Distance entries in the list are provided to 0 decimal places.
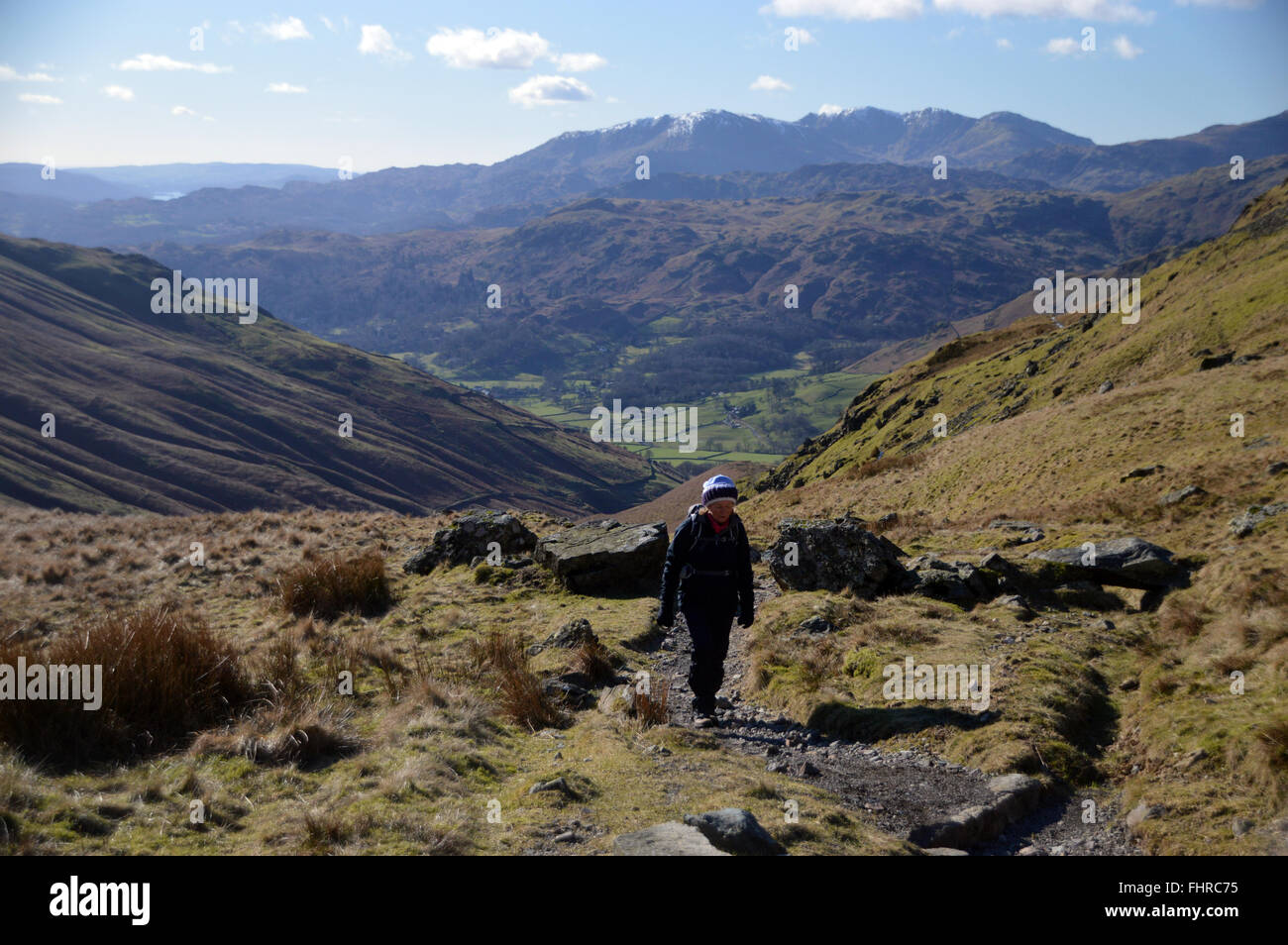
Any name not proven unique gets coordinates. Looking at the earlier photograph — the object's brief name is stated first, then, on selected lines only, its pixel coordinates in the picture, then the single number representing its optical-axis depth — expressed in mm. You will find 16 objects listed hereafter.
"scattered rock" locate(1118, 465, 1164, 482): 23016
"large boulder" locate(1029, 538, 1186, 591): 14695
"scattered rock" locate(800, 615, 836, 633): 14443
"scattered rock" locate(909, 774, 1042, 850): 7965
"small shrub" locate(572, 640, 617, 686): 12773
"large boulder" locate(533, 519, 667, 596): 18812
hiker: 11031
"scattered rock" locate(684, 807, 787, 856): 6445
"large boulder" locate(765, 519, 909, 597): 16422
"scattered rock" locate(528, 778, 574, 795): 7980
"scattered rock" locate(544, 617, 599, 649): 13922
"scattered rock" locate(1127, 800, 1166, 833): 8023
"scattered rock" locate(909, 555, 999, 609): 15625
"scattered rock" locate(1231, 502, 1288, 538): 15562
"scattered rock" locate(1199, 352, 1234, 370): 35250
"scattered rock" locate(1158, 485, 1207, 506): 18734
